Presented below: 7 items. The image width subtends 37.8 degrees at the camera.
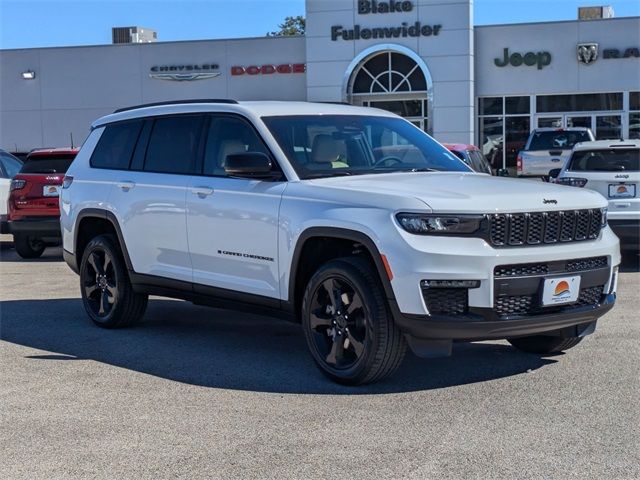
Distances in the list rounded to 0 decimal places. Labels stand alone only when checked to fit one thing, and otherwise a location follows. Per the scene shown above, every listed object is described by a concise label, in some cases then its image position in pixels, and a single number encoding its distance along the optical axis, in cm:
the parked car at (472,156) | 1356
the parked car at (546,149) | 2216
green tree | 7175
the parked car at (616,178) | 1170
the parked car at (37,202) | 1373
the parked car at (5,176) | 1438
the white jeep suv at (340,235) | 565
